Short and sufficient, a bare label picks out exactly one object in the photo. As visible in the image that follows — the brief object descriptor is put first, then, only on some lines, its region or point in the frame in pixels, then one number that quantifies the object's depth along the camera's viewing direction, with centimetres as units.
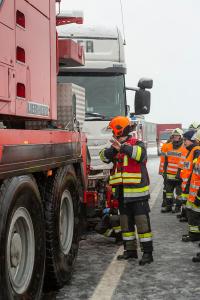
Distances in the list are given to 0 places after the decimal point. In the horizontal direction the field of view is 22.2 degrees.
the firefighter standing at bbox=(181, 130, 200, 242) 676
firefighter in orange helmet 611
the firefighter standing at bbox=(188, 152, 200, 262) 650
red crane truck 344
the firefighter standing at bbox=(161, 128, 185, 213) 1098
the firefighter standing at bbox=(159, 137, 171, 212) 1142
